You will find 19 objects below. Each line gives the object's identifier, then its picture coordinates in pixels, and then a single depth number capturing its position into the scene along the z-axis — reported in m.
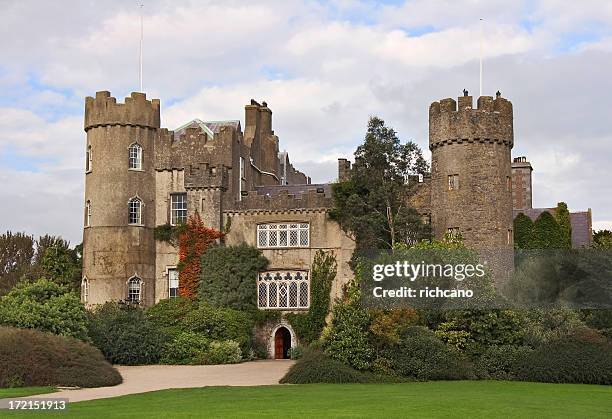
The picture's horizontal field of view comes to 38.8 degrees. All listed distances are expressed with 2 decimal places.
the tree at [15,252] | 64.94
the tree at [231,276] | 40.12
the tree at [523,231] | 40.69
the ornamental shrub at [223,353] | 36.59
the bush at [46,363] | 26.23
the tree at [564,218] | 41.94
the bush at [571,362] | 28.12
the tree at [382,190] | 38.25
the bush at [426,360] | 28.88
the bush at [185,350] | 36.03
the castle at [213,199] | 38.94
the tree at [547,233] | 40.41
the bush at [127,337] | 35.28
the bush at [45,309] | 31.89
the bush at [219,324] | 38.03
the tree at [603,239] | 38.09
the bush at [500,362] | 29.34
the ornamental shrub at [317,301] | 39.84
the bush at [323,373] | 27.89
